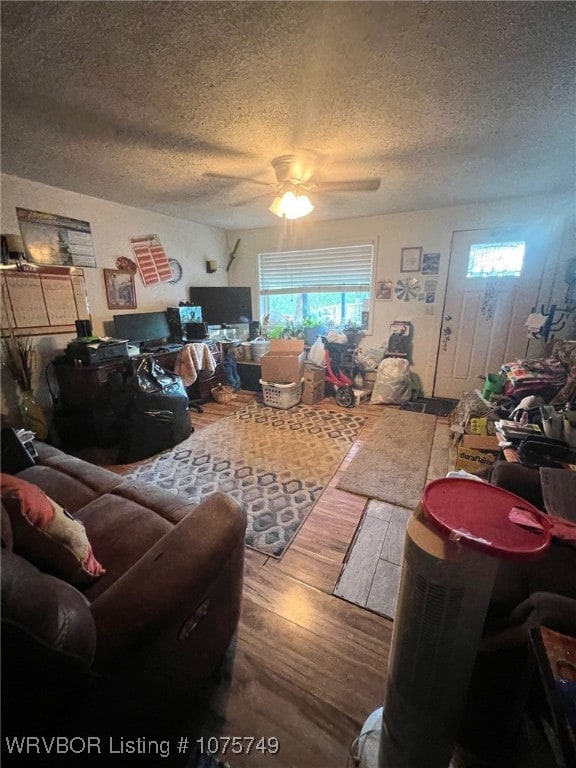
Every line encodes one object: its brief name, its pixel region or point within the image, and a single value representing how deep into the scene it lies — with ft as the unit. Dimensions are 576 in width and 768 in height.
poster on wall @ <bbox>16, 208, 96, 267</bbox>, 8.64
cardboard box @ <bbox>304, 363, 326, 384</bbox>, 12.31
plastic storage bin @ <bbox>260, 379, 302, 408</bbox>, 11.82
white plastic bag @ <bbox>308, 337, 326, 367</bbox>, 12.88
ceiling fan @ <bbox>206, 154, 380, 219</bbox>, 7.00
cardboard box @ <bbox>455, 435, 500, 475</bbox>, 6.77
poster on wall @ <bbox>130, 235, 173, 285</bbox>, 11.64
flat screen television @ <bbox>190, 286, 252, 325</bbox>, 14.10
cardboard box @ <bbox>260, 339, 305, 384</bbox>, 12.03
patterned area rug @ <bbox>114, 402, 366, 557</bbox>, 6.31
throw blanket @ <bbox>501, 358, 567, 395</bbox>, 7.32
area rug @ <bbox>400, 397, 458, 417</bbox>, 11.73
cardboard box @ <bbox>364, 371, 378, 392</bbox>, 13.24
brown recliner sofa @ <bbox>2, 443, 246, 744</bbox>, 1.81
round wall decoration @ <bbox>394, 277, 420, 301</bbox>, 12.53
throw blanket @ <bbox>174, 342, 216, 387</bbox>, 11.43
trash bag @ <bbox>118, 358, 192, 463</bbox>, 8.42
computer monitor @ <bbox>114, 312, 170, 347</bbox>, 10.71
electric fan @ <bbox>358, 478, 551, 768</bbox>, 2.08
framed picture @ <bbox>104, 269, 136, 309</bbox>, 10.80
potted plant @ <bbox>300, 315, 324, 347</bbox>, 13.99
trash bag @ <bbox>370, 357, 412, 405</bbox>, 12.26
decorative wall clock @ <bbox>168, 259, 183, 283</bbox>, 12.93
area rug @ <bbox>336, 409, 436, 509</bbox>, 7.04
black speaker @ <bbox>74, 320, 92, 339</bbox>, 9.35
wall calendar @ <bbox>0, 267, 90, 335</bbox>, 8.34
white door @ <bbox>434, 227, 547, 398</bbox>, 10.80
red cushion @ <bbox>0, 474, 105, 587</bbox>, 2.64
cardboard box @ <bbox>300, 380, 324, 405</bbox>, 12.32
